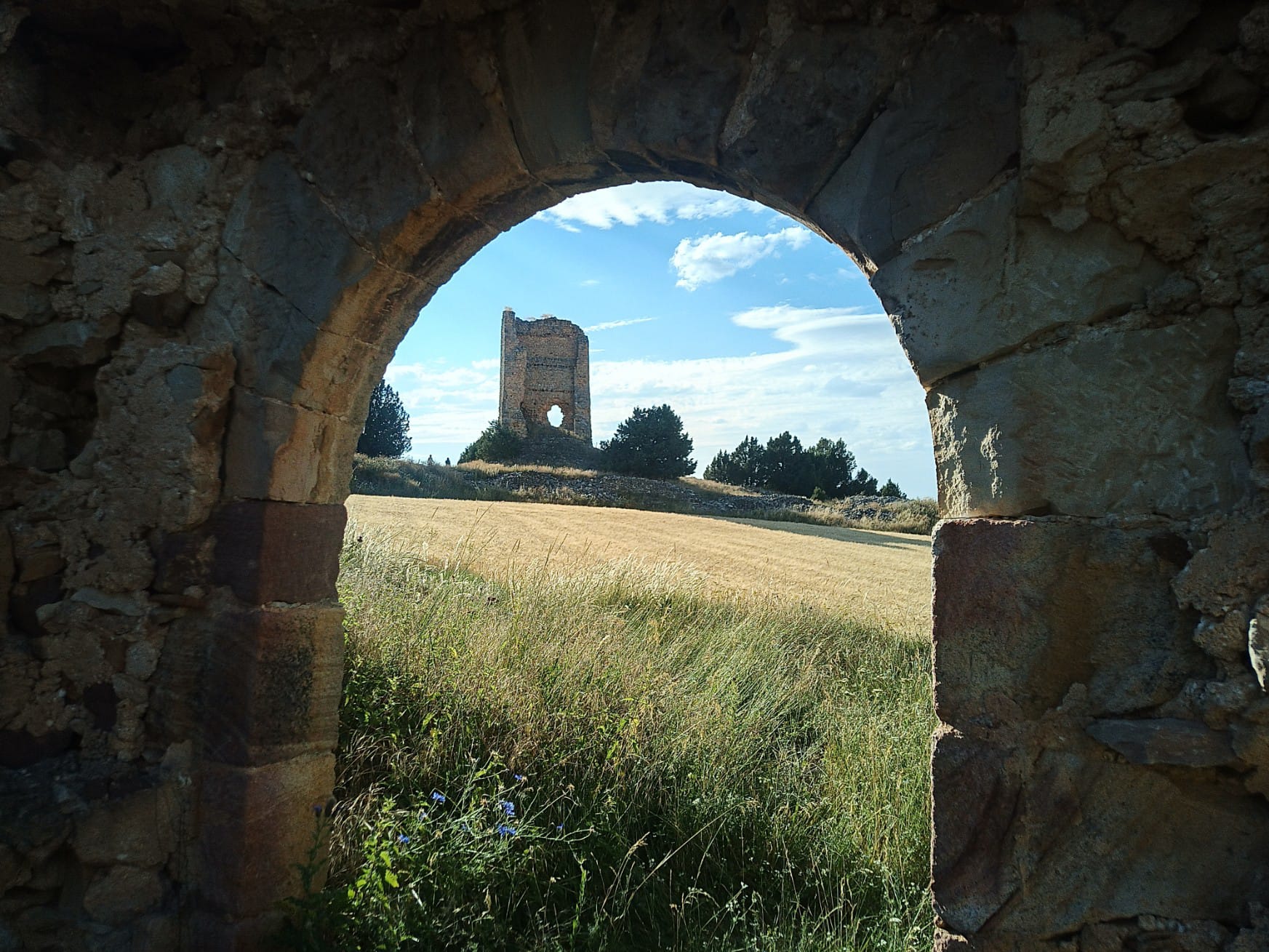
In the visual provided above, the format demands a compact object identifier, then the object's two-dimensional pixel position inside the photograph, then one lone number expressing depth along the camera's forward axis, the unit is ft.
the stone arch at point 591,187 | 5.13
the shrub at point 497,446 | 96.63
